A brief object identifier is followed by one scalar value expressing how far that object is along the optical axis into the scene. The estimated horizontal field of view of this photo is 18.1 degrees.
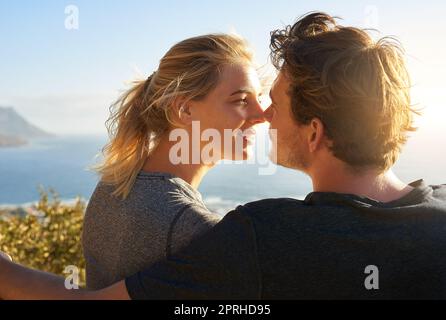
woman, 2.09
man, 1.85
